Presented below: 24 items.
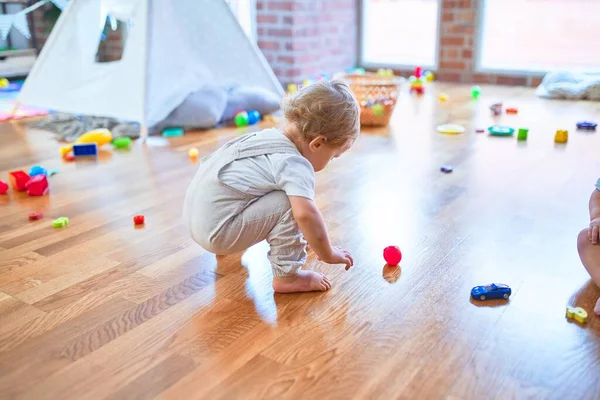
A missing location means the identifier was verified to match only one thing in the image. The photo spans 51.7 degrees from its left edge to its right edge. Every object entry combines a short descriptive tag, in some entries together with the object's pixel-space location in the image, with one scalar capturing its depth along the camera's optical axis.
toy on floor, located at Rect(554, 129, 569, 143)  2.49
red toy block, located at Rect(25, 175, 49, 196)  1.90
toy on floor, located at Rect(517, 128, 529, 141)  2.54
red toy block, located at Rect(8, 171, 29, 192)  1.95
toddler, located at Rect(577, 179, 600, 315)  1.27
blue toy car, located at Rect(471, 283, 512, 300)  1.23
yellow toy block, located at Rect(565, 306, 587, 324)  1.14
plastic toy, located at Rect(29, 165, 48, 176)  2.09
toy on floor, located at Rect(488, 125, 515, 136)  2.64
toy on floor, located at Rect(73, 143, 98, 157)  2.37
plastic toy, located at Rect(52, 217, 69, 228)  1.66
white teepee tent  2.60
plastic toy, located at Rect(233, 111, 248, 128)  2.83
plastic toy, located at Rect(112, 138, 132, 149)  2.50
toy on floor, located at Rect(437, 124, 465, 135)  2.71
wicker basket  2.79
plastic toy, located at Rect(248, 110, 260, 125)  2.88
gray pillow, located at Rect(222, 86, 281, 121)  2.93
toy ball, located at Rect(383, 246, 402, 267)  1.39
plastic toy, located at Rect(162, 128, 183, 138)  2.71
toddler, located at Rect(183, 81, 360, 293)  1.19
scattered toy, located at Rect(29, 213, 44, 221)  1.71
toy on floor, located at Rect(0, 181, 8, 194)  1.94
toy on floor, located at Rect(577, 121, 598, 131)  2.69
